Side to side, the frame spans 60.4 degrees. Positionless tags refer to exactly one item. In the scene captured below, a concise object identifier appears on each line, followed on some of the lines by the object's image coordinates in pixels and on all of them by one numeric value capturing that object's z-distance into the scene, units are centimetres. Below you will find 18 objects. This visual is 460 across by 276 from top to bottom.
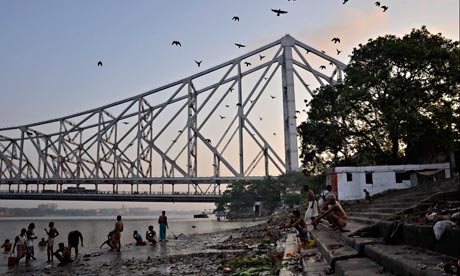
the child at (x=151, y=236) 1689
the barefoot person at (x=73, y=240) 1274
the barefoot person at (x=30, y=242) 1244
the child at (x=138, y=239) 1703
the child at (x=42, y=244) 1875
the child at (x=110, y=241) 1417
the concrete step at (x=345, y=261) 386
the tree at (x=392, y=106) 1906
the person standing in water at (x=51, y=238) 1217
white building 2005
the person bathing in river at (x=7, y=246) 1579
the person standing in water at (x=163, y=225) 1792
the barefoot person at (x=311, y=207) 1091
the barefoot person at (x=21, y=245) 1222
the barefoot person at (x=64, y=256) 1112
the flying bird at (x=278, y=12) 1062
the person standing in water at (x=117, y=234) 1409
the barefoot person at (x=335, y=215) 758
